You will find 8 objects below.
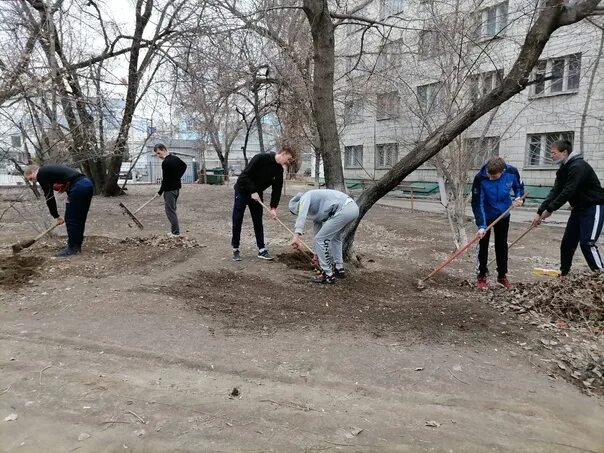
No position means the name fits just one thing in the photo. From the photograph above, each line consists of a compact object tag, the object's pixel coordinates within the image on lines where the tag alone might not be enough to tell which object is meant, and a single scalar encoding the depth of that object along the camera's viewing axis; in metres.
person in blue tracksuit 5.52
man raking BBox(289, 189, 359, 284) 5.38
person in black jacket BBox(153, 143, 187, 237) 7.81
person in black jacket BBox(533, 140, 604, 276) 5.34
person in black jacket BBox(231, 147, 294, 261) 6.31
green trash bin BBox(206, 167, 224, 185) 31.01
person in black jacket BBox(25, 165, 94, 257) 6.35
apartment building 7.97
